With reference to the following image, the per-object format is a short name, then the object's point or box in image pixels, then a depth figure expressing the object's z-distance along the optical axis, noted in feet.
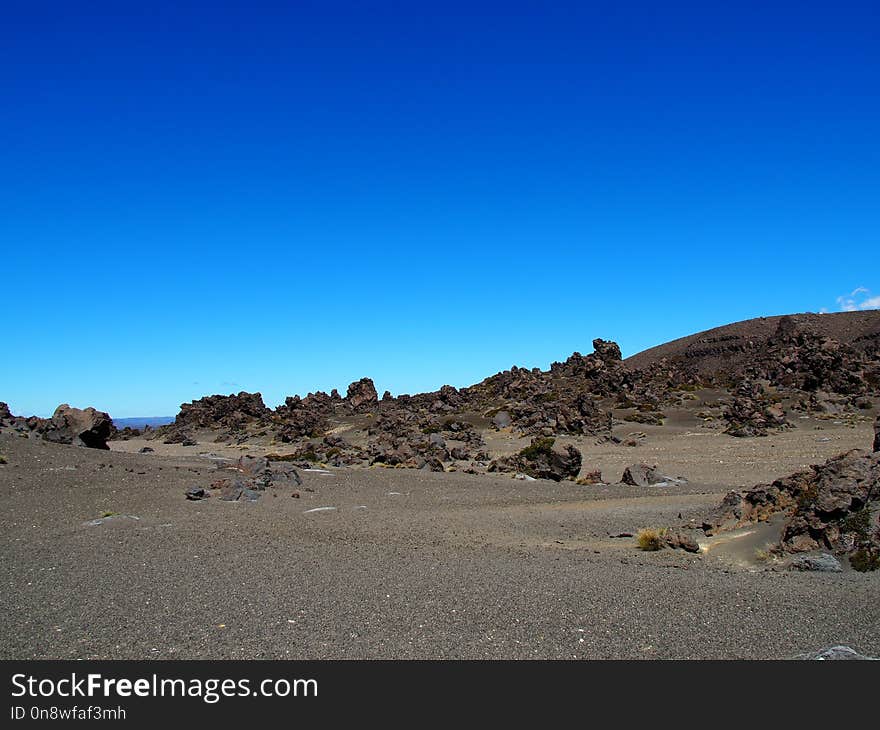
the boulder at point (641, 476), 73.00
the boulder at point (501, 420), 148.07
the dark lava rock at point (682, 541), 37.70
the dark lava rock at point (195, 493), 57.62
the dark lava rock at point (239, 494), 58.70
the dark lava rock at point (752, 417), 127.95
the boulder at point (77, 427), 87.20
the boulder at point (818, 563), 31.01
